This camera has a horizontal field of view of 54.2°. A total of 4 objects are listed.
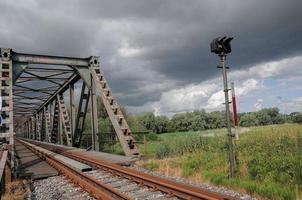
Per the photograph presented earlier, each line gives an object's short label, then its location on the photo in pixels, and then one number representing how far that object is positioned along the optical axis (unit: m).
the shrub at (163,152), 13.50
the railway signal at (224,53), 8.27
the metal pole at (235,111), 10.59
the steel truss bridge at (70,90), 13.12
